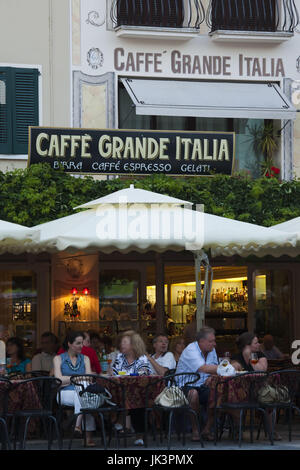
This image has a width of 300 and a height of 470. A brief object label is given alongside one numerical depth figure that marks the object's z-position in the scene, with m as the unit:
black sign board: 17.64
